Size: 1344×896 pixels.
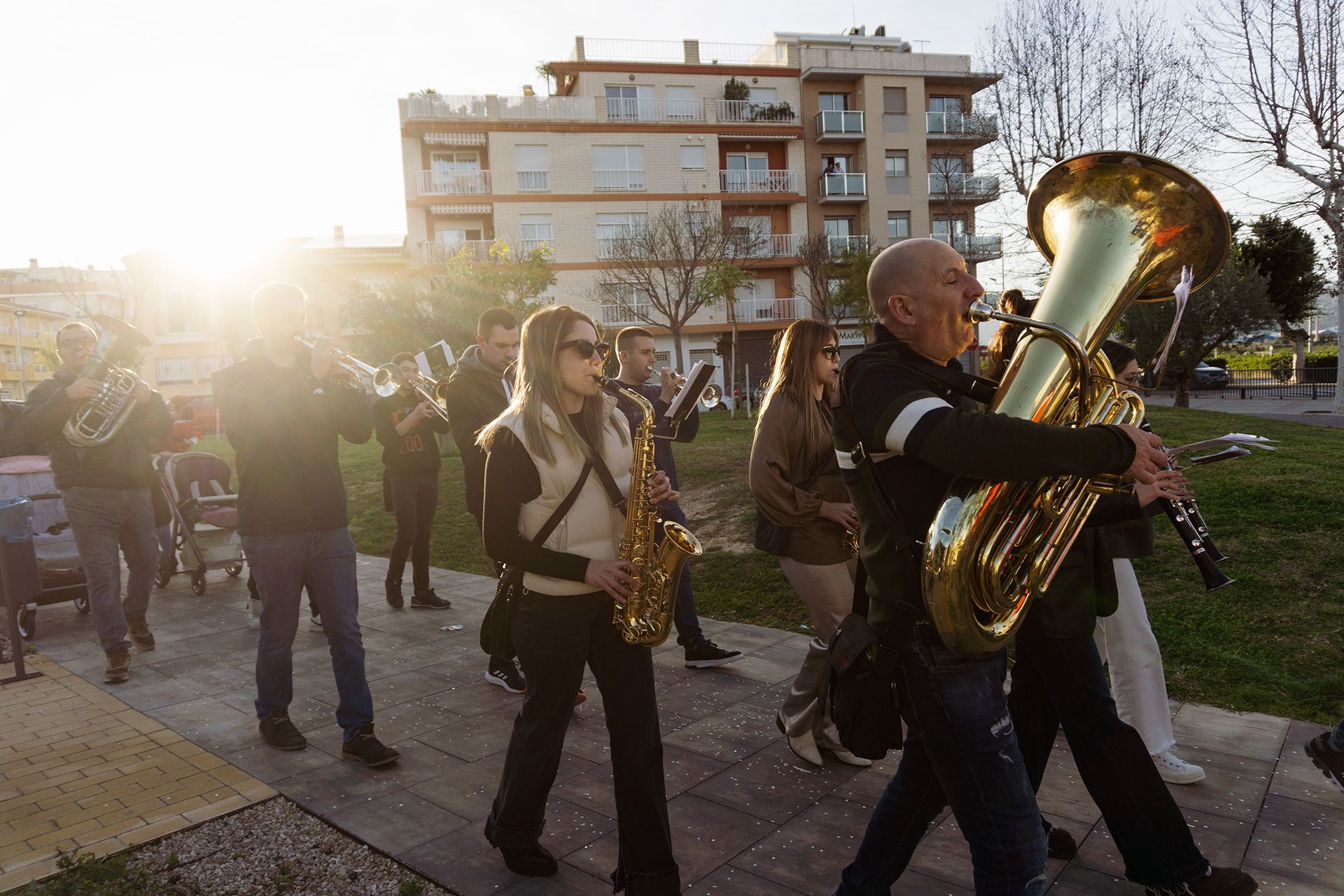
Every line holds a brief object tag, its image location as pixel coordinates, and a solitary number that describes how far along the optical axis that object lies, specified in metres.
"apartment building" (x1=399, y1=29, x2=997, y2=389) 37.06
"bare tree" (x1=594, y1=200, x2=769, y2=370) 28.22
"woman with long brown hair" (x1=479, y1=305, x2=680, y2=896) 2.84
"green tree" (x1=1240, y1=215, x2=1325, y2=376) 34.88
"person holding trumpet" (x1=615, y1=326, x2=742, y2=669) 5.10
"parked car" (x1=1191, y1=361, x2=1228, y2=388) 33.94
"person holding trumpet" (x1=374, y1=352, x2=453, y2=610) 7.16
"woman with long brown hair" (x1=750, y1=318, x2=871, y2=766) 3.92
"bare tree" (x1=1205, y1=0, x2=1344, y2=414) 16.55
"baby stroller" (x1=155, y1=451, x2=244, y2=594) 8.23
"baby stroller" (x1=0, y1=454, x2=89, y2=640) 7.03
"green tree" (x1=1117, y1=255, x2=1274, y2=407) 20.59
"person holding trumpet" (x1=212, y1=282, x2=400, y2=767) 4.24
